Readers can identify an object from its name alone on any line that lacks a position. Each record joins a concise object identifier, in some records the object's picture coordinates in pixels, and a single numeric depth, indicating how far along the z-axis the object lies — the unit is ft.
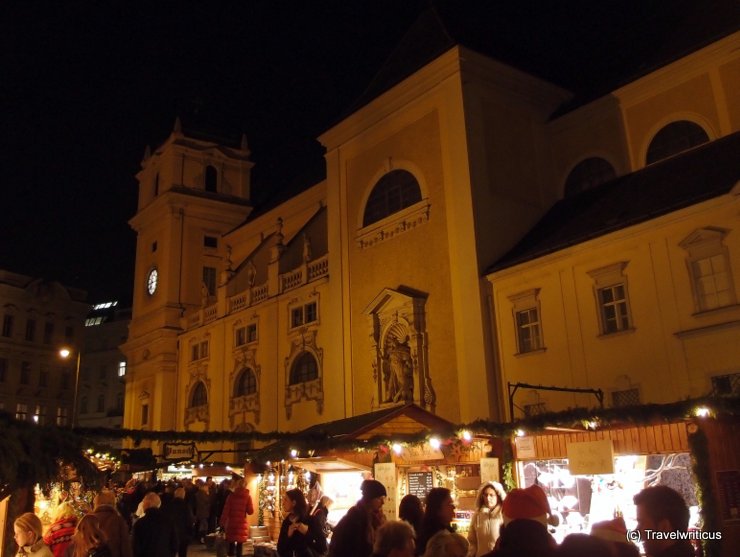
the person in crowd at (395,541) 17.13
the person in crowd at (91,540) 20.02
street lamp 165.76
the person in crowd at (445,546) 15.88
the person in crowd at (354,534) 21.12
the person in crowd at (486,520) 28.17
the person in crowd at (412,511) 23.44
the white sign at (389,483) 43.93
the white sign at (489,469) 39.22
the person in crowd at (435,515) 21.84
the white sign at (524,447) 38.60
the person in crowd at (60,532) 24.31
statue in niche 73.67
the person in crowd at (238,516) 48.51
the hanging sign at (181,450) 80.69
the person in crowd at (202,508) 69.41
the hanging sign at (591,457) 34.37
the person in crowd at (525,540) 13.10
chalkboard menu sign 43.35
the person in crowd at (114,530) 20.33
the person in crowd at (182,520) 47.86
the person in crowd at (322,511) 29.40
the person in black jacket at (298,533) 27.40
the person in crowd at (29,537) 21.48
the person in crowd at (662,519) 14.48
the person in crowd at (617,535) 14.10
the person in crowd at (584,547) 11.84
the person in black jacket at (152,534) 25.86
